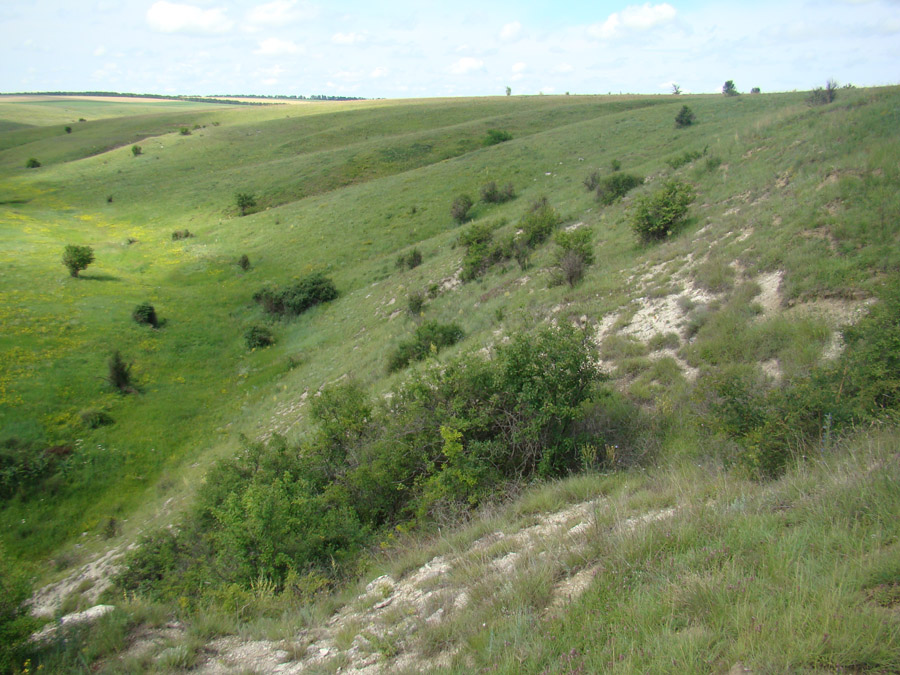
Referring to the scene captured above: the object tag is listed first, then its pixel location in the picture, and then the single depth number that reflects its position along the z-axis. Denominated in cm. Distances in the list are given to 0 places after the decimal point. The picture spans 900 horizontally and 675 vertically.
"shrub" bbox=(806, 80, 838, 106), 2448
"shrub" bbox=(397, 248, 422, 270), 2897
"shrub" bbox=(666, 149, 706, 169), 2384
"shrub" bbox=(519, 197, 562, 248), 2220
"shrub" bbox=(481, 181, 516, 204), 3600
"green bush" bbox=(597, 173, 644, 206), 2408
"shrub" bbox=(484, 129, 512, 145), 5297
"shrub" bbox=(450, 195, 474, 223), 3547
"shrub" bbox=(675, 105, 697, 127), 4184
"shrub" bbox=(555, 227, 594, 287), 1560
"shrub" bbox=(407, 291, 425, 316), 2219
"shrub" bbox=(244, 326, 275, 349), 2683
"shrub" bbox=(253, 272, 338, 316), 2998
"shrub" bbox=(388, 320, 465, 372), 1658
